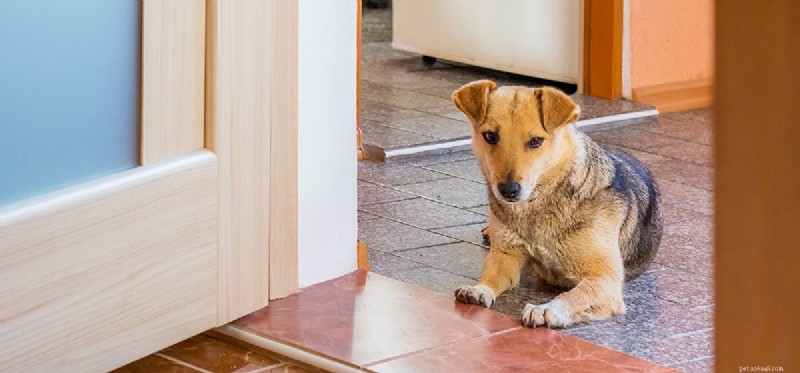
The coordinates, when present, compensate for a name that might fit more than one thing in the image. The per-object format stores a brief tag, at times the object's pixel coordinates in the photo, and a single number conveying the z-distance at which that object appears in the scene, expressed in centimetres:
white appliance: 411
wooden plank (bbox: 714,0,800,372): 90
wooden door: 226
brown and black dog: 272
